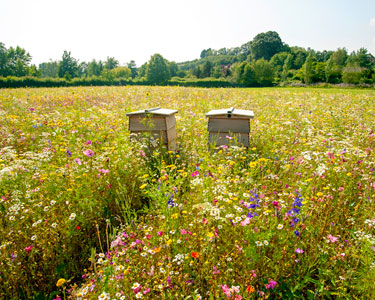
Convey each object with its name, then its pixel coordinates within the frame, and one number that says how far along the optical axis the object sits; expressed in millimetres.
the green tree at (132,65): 107875
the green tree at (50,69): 119725
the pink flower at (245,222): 2137
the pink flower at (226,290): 1767
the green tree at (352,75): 46719
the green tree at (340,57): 68375
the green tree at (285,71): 62438
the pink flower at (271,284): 1997
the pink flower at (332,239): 2264
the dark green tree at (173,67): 104000
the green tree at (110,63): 98812
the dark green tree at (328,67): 49422
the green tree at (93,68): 84125
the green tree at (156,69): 59062
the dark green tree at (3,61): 61038
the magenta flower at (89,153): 3695
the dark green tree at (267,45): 108312
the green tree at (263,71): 60000
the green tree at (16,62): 63406
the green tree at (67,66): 71125
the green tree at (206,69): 90750
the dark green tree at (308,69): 49247
